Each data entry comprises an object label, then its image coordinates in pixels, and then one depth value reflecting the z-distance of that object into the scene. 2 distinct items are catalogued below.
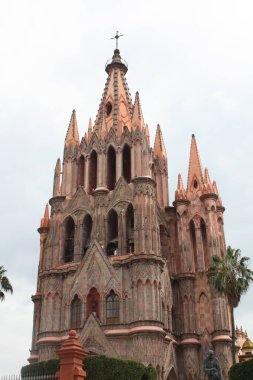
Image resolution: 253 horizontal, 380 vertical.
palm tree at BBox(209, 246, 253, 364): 29.97
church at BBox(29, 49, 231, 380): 32.28
